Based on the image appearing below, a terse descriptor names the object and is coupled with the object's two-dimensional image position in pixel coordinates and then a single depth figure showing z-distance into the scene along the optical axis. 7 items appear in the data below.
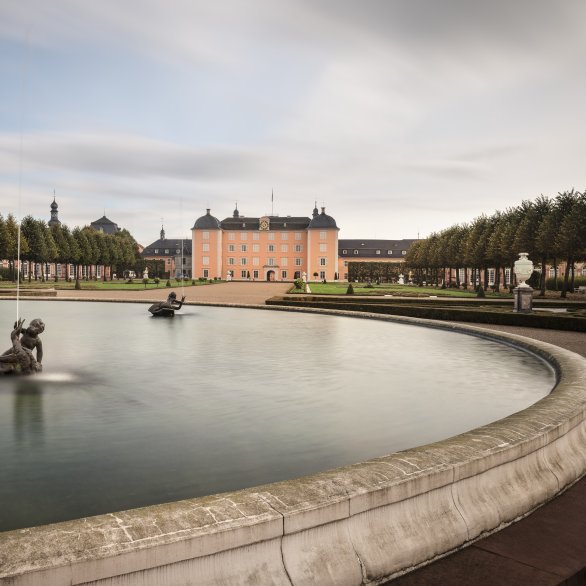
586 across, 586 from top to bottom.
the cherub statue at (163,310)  23.09
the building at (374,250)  129.75
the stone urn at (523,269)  25.02
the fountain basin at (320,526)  2.56
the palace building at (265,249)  109.19
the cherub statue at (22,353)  9.88
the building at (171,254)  125.12
